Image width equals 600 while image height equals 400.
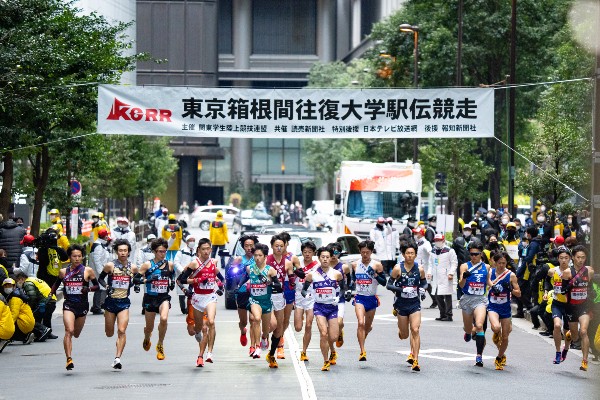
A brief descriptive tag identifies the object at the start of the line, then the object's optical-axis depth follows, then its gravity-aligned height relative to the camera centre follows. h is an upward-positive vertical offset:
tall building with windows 101.88 +11.70
